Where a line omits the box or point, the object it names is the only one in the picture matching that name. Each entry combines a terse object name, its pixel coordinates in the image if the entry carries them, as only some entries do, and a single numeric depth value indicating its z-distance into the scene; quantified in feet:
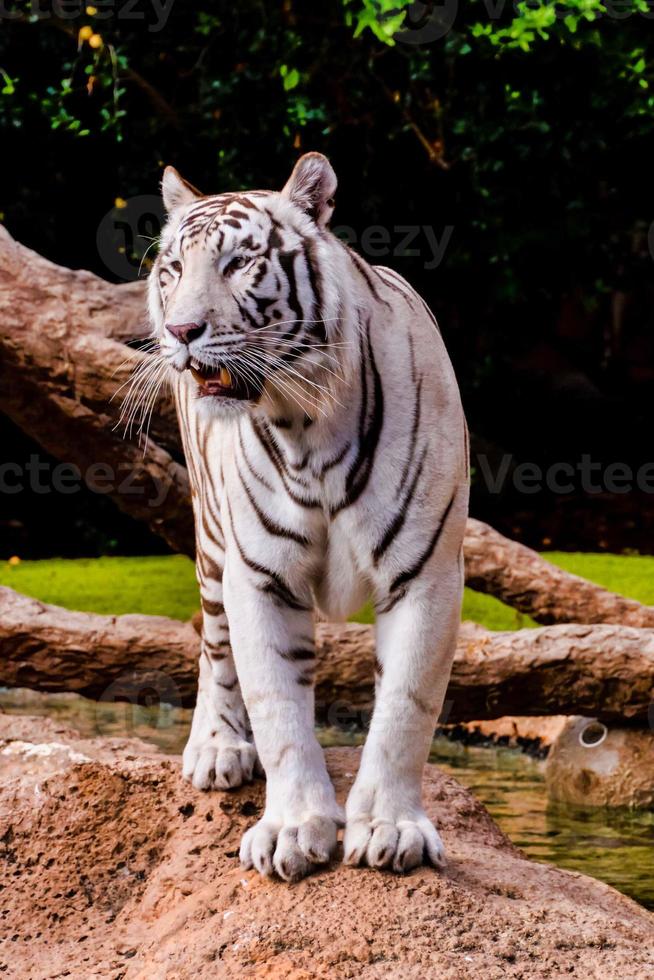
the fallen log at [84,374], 35.68
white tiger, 17.69
